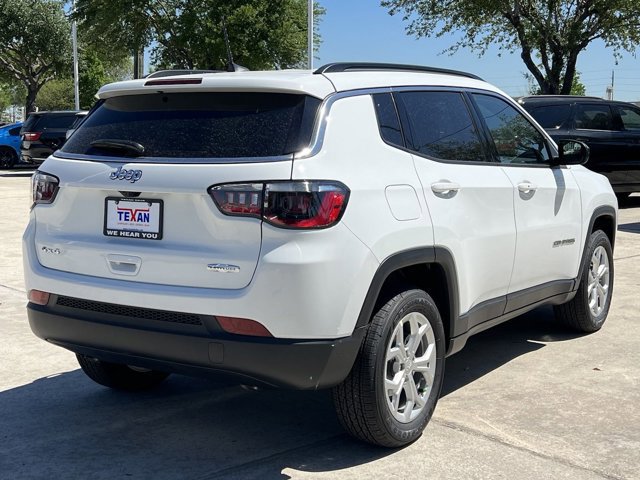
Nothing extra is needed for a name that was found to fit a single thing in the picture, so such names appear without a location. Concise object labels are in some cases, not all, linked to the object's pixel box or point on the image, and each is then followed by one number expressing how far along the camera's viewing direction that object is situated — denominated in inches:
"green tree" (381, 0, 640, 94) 1040.8
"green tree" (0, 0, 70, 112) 1621.6
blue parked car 1075.3
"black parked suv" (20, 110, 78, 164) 922.1
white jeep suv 138.0
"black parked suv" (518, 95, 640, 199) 546.9
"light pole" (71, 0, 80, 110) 1371.1
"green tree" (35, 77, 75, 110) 3075.8
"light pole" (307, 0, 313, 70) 905.6
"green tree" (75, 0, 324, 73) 1216.2
